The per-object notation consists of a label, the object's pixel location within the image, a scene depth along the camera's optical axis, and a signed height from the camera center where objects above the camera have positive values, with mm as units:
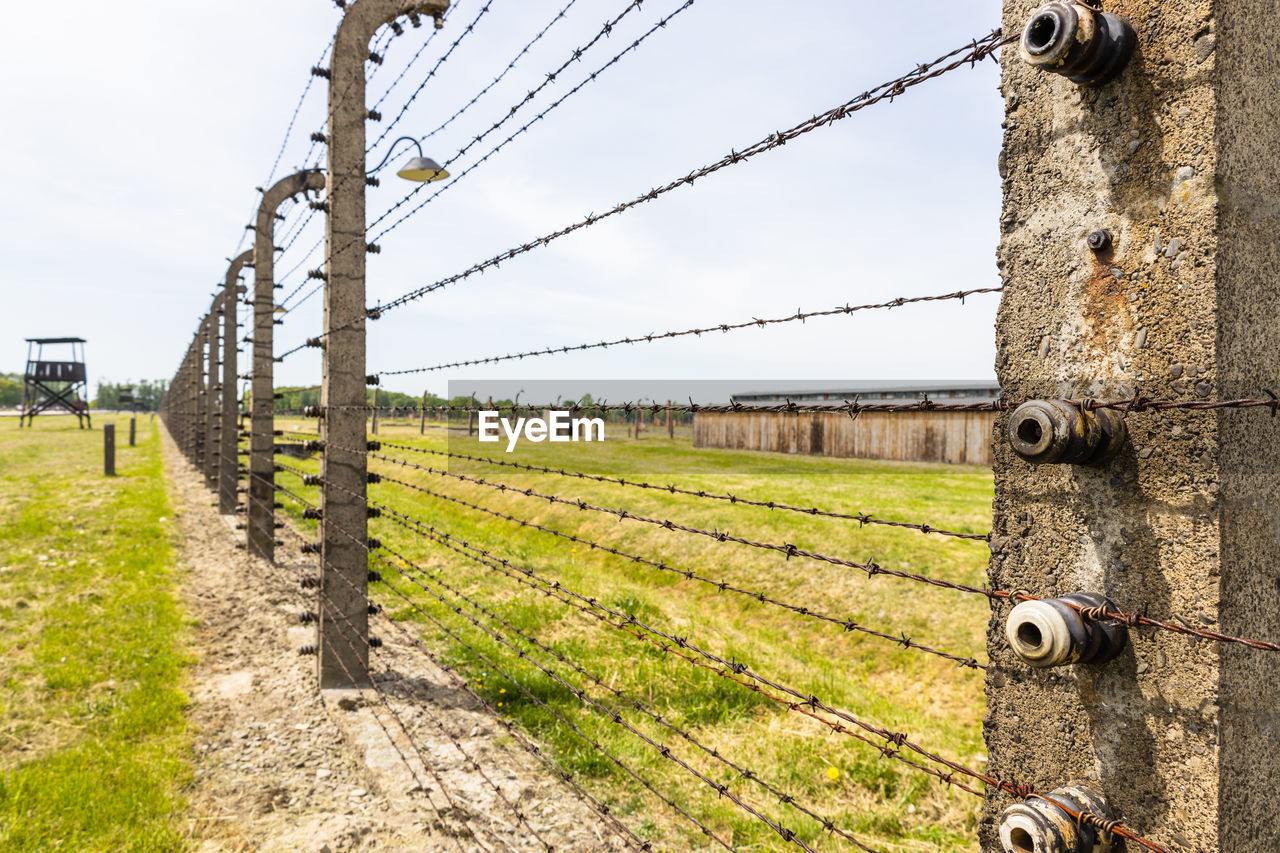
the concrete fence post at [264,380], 9453 +384
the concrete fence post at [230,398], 11273 +174
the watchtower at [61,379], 52469 +2053
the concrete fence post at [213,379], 13836 +578
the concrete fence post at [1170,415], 1346 +12
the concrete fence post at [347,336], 5031 +521
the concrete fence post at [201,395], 16514 +332
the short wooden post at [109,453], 18922 -1186
